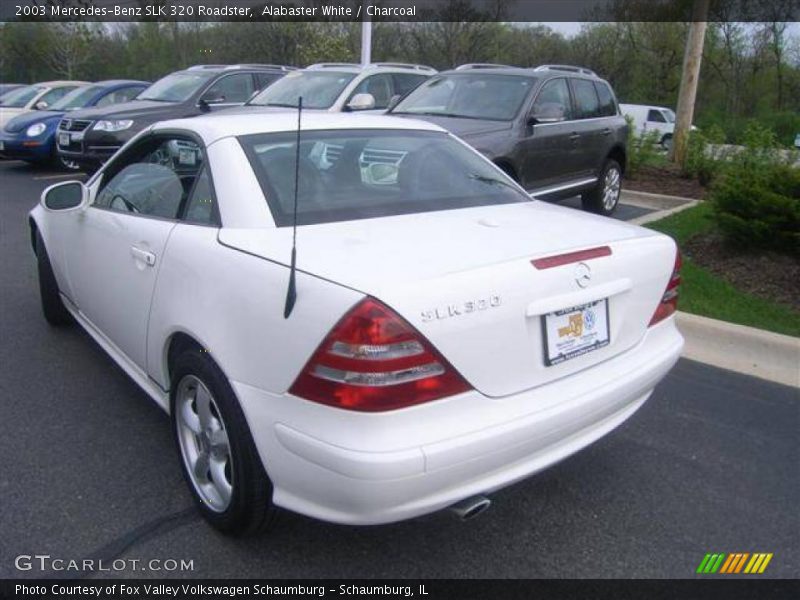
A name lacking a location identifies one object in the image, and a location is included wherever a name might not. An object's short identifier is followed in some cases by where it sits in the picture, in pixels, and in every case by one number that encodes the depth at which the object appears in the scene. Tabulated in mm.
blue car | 12781
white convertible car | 2225
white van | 26408
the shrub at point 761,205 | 5852
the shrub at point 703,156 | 10555
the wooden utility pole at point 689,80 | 12070
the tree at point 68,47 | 30031
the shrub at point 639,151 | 11758
